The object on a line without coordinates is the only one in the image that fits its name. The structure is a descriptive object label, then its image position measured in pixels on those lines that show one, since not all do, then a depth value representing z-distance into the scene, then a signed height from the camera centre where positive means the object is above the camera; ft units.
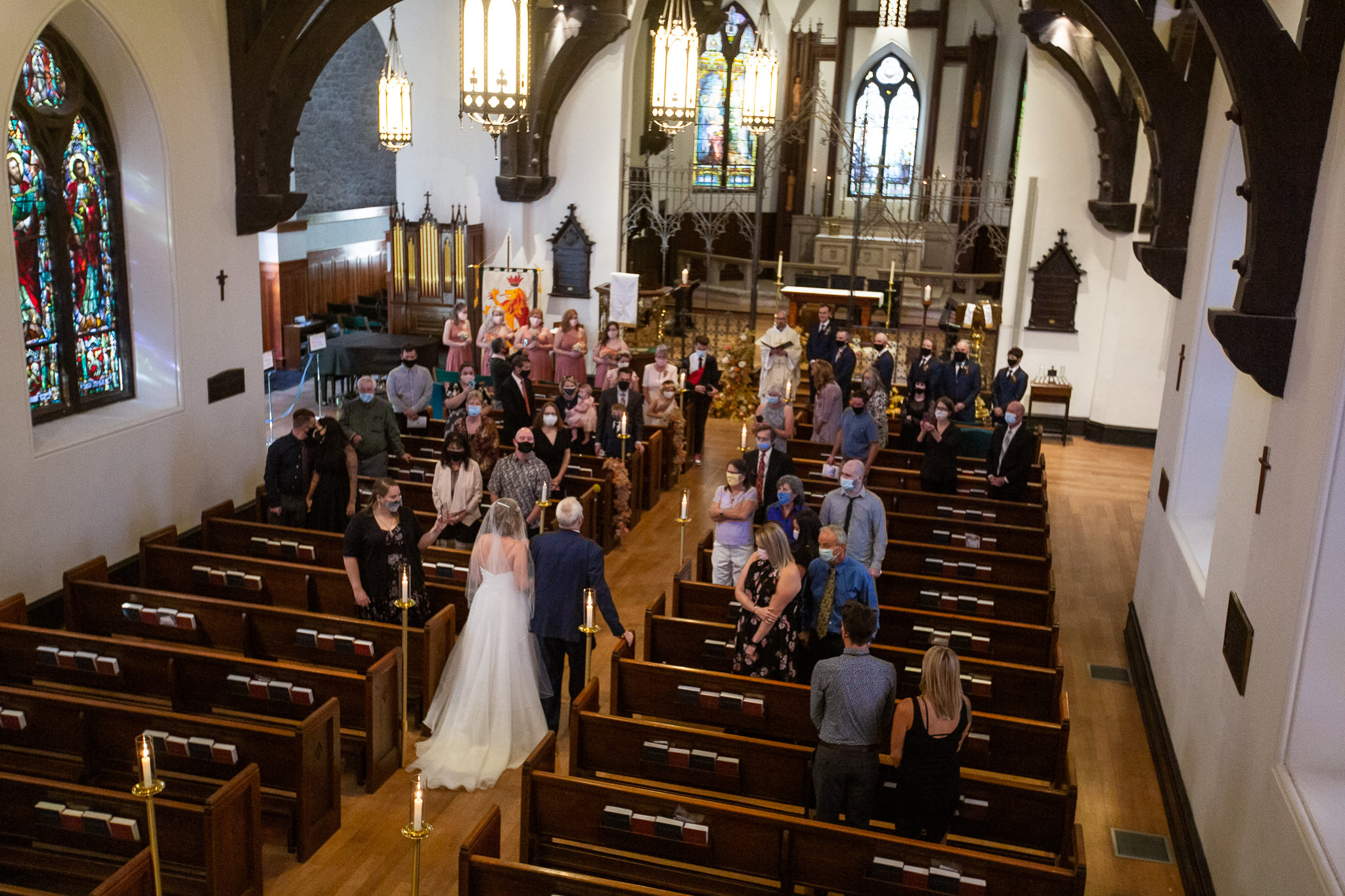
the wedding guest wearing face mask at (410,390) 33.94 -4.73
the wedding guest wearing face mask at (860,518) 22.54 -5.32
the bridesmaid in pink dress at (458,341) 42.42 -4.02
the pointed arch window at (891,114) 73.97 +8.97
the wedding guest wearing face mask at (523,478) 25.23 -5.38
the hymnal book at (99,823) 14.94 -7.94
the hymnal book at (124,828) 14.94 -7.99
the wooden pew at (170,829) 15.06 -8.17
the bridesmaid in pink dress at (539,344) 44.45 -4.18
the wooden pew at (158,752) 17.38 -8.16
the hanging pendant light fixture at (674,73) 33.04 +5.00
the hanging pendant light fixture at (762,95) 46.98 +6.27
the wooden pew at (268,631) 21.25 -7.70
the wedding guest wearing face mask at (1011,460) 29.94 -5.40
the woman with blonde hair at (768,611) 18.89 -6.15
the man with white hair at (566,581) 20.18 -6.14
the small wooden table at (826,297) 52.75 -2.29
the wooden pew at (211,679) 19.47 -7.93
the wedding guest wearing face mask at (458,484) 25.75 -5.73
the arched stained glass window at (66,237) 25.57 -0.46
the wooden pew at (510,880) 13.82 -7.88
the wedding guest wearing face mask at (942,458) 30.45 -5.52
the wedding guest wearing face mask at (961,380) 35.91 -3.98
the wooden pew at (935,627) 21.74 -7.35
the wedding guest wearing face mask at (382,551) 21.17 -6.02
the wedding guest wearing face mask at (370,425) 28.22 -4.86
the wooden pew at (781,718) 17.87 -7.78
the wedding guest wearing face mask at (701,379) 39.19 -4.69
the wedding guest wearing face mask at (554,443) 28.71 -5.27
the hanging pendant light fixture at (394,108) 45.78 +4.94
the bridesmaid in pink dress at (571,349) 43.16 -4.19
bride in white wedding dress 20.29 -7.88
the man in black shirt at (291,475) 26.45 -5.78
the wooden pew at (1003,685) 19.83 -7.50
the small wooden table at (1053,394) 47.98 -5.74
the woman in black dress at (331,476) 26.91 -5.94
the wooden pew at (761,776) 16.26 -8.04
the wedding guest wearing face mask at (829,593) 19.58 -5.98
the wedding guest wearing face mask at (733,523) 23.54 -5.84
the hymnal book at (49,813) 15.11 -7.93
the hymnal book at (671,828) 15.48 -7.95
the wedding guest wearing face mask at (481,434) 29.12 -5.17
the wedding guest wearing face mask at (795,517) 22.00 -5.37
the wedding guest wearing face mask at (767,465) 26.23 -5.07
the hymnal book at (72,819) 15.02 -7.93
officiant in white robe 35.04 -3.55
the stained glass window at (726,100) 70.85 +8.94
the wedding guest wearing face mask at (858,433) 29.40 -4.73
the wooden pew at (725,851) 14.20 -8.04
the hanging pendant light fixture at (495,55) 20.54 +3.27
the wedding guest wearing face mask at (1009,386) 36.91 -4.23
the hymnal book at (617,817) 15.88 -8.08
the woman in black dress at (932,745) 15.37 -6.78
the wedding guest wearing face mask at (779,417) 30.71 -4.72
